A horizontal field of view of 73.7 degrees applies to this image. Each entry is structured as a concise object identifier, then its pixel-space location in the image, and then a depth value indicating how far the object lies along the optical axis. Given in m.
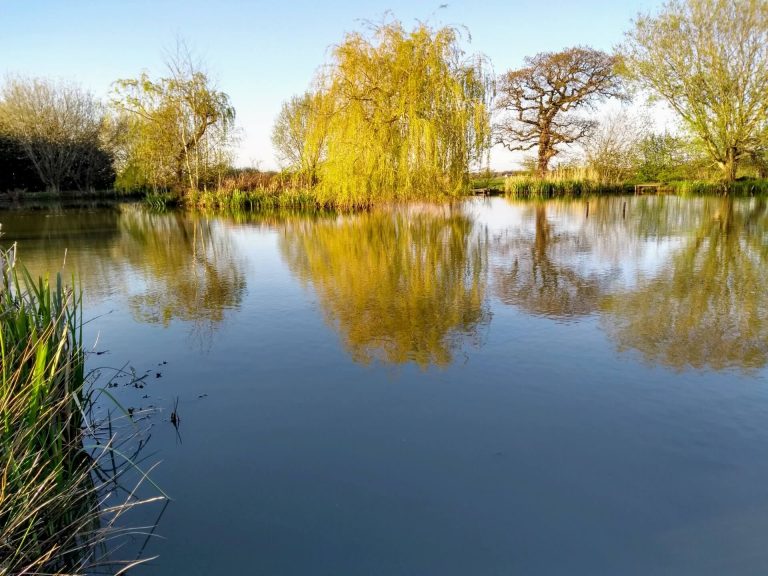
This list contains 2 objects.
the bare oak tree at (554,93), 32.62
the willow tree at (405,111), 15.82
